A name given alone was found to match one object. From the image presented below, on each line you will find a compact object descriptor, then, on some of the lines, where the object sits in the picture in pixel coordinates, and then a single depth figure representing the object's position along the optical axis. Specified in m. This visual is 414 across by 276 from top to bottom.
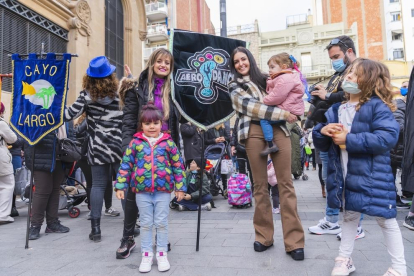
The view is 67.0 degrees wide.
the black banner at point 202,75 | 3.70
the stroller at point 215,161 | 6.88
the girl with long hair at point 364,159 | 2.25
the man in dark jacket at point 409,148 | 2.56
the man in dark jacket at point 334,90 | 3.29
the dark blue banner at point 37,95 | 3.73
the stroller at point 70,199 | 5.28
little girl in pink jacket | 2.94
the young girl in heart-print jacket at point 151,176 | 2.81
